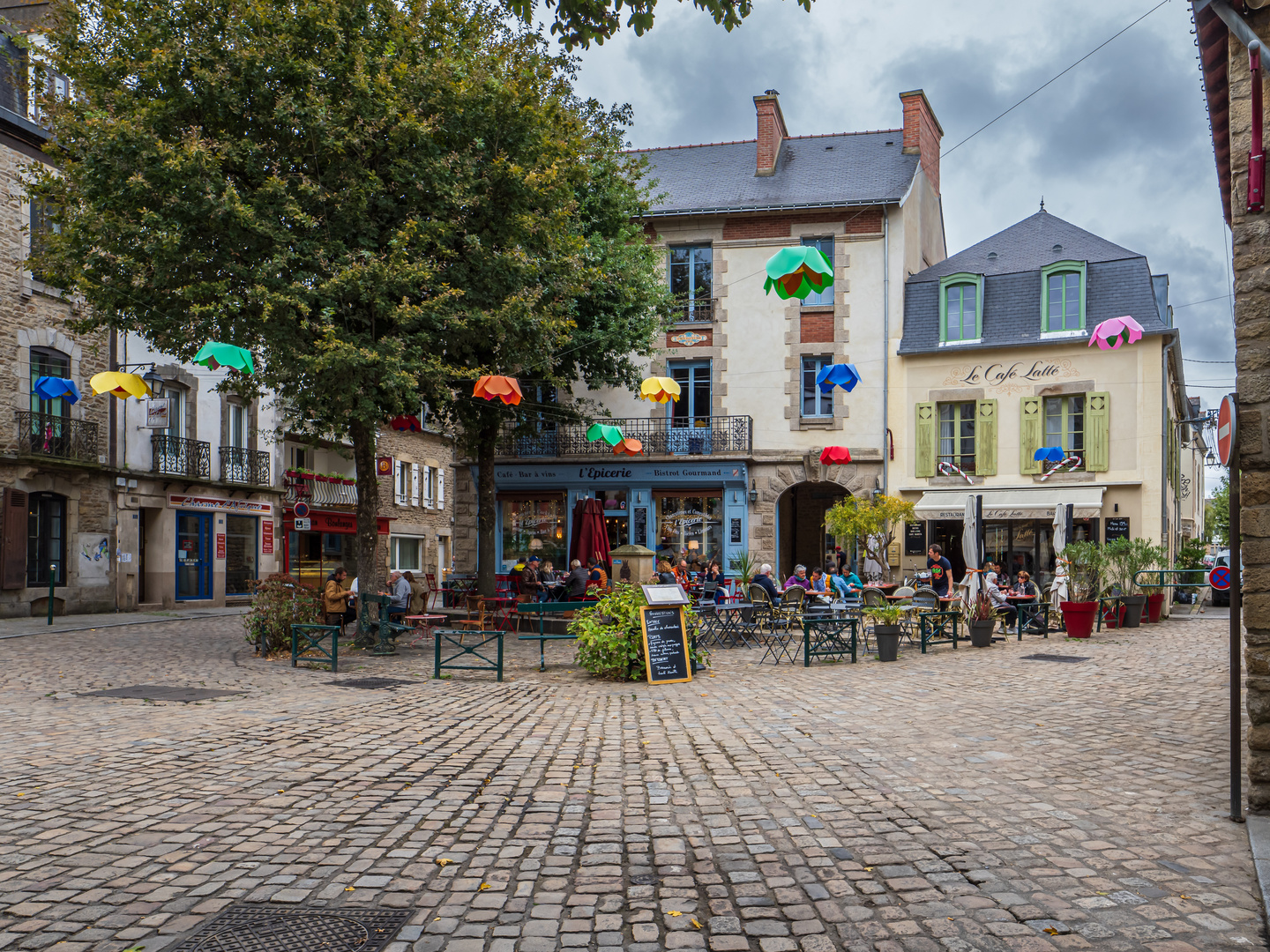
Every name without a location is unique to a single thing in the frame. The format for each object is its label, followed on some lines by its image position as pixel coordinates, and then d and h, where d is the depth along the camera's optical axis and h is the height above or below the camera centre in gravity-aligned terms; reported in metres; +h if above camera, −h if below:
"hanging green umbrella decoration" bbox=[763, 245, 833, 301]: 11.52 +2.90
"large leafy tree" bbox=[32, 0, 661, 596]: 12.48 +4.34
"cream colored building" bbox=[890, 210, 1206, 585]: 21.61 +2.69
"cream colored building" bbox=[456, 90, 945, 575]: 23.77 +3.61
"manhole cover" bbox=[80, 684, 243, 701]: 9.48 -1.78
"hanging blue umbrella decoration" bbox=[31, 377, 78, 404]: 19.69 +2.59
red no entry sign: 5.05 +0.44
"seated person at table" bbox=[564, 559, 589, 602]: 16.17 -1.19
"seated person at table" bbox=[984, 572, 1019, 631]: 15.84 -1.44
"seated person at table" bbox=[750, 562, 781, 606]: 16.50 -1.16
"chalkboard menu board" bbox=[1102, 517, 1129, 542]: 21.55 -0.39
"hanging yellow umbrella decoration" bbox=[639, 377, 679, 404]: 17.36 +2.23
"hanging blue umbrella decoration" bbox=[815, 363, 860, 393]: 19.75 +2.79
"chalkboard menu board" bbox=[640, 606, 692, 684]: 10.91 -1.50
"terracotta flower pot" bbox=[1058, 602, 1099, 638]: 15.30 -1.67
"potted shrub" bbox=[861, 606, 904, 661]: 12.78 -1.57
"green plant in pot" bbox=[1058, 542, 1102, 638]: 15.35 -1.23
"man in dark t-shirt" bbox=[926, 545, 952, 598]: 17.93 -1.07
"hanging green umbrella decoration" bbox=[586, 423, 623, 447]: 19.81 +1.62
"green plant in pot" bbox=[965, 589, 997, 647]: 14.31 -1.61
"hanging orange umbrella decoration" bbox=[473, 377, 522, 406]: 14.20 +1.83
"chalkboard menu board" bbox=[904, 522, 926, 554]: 22.77 -0.62
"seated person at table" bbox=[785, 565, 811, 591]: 17.55 -1.24
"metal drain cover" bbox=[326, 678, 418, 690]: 10.44 -1.85
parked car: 25.44 -2.24
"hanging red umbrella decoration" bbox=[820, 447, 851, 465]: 22.73 +1.34
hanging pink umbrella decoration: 18.11 +3.40
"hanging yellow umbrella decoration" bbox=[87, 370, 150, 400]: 14.66 +1.99
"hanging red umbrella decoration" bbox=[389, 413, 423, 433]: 16.03 +1.54
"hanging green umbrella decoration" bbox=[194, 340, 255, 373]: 12.05 +1.97
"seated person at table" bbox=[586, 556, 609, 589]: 16.34 -1.07
